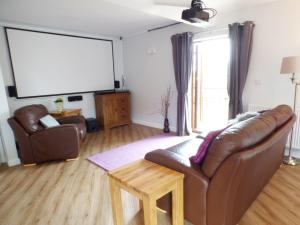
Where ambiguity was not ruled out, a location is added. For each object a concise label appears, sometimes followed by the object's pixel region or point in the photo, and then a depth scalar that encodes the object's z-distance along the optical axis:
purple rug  3.03
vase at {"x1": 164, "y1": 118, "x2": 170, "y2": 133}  4.52
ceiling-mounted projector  2.44
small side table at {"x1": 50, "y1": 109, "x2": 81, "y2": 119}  4.04
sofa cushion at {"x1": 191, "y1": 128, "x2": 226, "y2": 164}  1.53
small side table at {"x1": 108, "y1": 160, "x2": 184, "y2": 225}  1.31
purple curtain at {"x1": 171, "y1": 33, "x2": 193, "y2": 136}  3.85
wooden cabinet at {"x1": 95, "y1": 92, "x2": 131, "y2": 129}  4.84
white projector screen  3.88
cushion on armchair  3.21
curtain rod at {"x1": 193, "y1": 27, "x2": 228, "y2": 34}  3.48
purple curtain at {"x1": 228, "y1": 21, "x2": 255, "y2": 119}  3.11
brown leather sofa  1.33
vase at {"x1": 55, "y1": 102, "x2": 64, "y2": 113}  4.17
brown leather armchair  2.95
